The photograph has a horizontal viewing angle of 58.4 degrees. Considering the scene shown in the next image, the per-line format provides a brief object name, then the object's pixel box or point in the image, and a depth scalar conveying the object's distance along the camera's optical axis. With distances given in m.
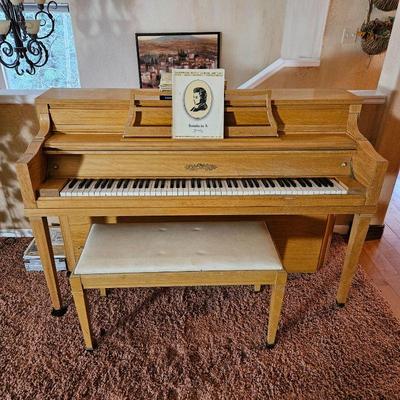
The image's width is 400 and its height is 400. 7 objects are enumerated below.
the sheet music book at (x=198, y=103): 1.55
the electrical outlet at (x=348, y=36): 3.65
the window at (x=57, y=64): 4.28
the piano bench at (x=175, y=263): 1.44
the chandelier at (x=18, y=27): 2.15
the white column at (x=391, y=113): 2.09
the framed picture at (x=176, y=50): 4.08
